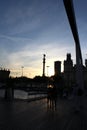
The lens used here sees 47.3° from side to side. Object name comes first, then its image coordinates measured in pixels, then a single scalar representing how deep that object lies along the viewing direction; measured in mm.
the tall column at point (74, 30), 5411
